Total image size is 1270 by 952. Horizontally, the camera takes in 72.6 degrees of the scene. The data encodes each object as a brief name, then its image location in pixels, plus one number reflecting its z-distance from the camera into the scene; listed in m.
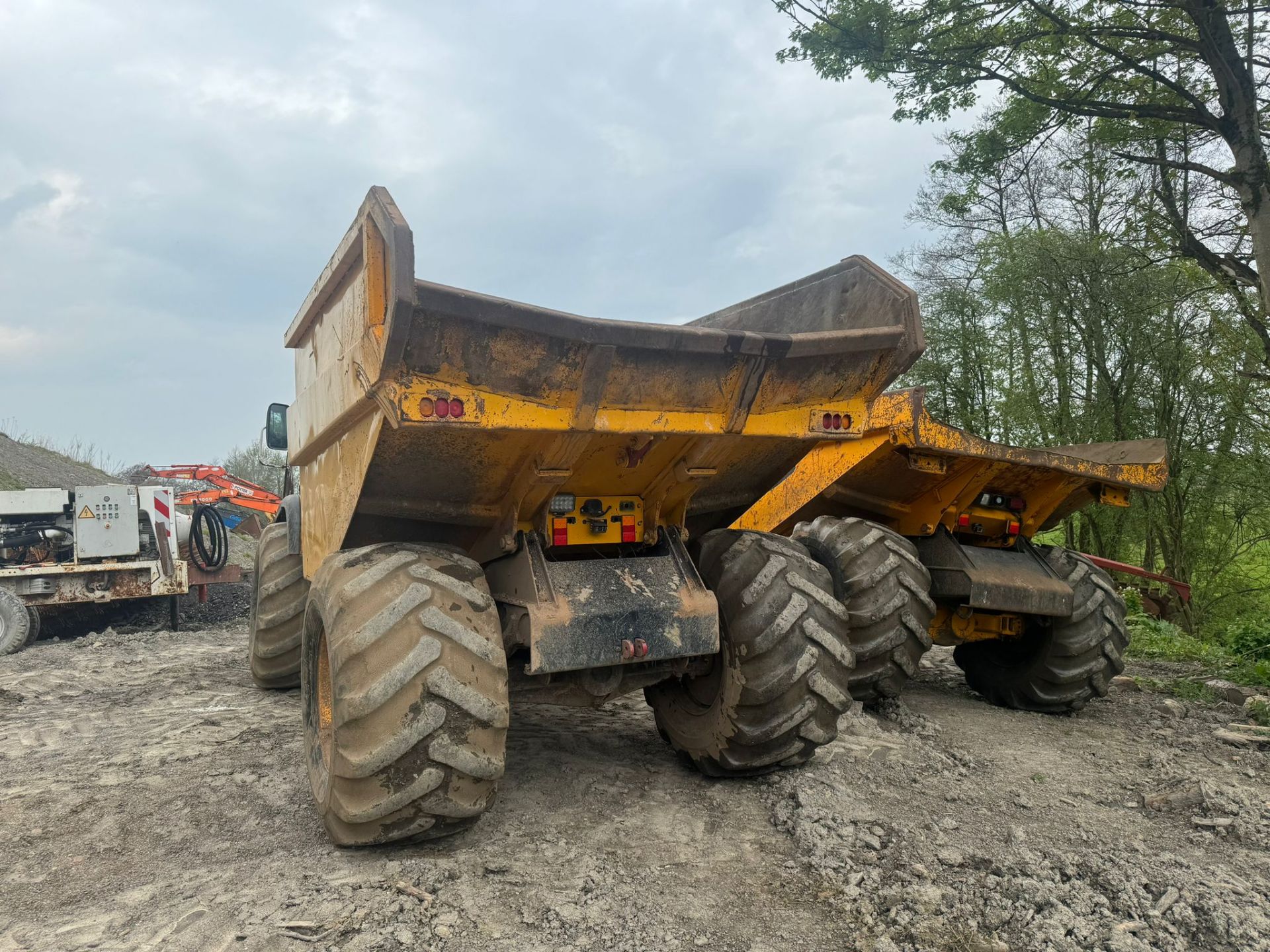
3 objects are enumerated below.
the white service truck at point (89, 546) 8.32
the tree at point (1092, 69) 6.92
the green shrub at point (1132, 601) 10.16
